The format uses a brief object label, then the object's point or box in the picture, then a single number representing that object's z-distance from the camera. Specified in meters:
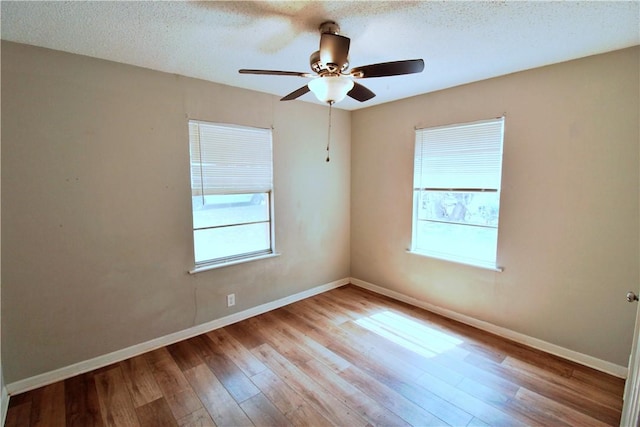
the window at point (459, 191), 2.87
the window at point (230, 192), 2.88
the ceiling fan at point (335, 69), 1.61
